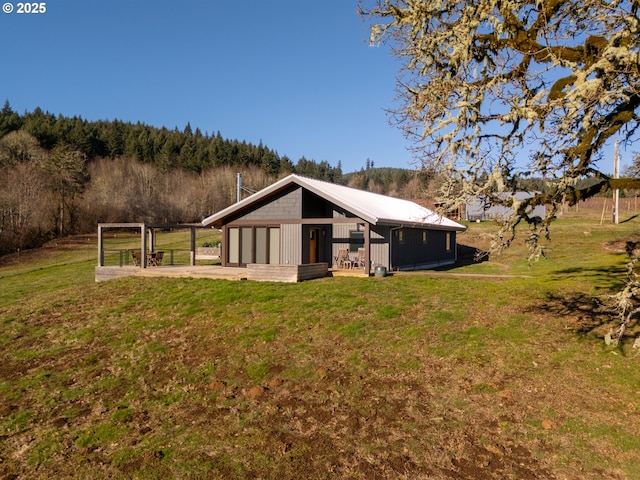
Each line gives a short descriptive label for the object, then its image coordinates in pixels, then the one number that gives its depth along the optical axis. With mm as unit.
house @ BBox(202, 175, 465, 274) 20938
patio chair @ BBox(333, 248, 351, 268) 22184
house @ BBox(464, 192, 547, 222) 49988
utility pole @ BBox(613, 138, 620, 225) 35312
